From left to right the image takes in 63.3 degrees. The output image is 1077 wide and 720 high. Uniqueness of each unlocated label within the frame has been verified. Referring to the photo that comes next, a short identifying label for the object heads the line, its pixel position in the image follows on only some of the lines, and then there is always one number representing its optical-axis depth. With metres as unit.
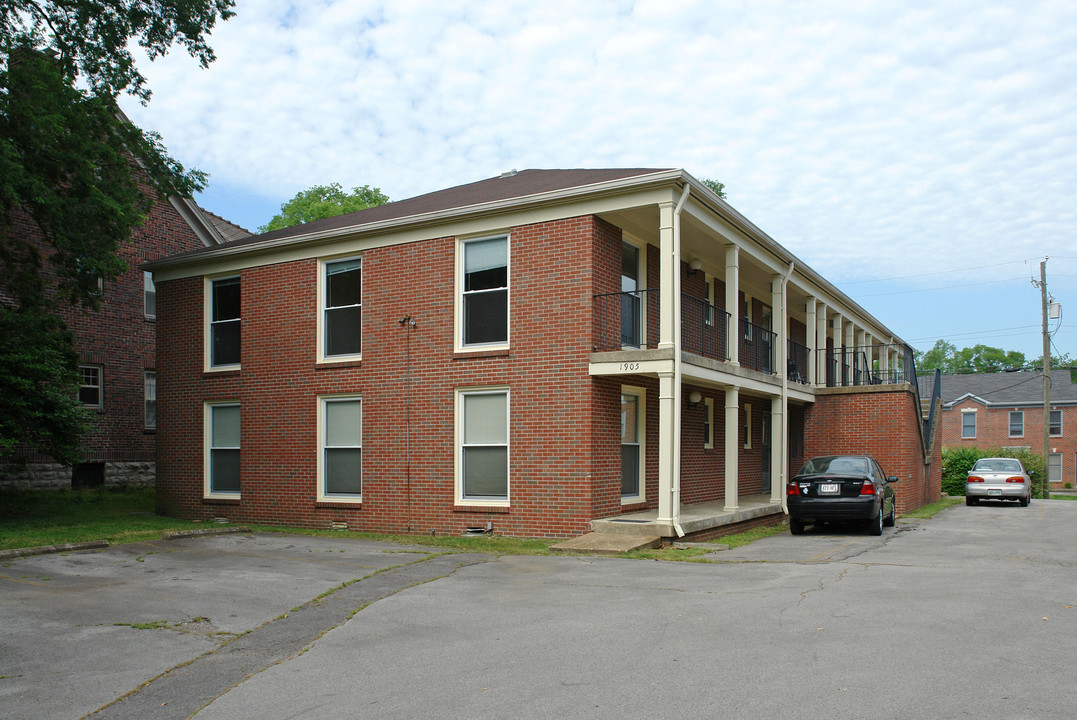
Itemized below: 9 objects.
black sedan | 15.12
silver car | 26.98
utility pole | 37.03
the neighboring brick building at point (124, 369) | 22.95
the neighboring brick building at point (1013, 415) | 51.78
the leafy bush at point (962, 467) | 36.75
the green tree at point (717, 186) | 37.97
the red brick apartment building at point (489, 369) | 14.21
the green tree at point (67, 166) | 14.67
